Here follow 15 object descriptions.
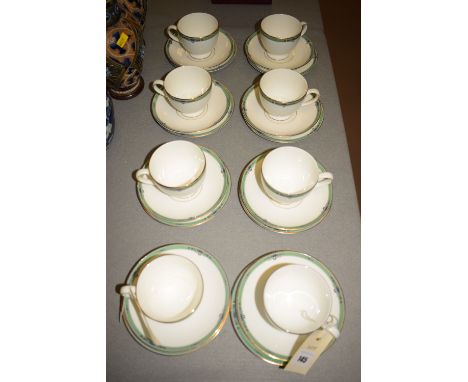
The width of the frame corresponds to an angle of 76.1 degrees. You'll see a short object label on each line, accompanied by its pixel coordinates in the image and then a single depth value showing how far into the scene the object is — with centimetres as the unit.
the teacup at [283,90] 91
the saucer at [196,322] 66
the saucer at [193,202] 79
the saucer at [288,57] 109
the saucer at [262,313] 67
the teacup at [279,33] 103
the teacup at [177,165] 80
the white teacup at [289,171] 79
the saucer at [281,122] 92
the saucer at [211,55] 110
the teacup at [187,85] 94
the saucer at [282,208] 78
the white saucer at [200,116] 93
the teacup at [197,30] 106
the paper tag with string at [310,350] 58
